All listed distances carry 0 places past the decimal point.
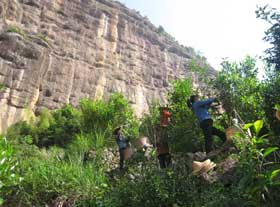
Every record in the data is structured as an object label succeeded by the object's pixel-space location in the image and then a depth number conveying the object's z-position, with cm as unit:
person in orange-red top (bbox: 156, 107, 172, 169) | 398
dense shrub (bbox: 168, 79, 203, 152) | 475
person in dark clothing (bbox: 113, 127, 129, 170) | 475
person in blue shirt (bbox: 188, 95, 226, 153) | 389
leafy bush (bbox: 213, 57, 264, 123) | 439
